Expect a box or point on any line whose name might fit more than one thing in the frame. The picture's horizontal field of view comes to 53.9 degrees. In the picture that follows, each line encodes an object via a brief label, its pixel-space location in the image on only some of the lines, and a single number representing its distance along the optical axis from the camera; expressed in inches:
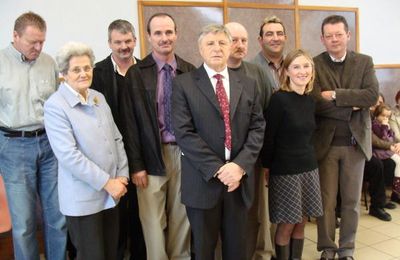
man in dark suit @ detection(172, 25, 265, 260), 81.6
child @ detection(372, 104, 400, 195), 165.2
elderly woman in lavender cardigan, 77.6
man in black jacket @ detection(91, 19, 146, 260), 102.5
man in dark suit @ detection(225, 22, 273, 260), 101.0
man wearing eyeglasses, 105.0
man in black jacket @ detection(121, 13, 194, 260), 93.5
